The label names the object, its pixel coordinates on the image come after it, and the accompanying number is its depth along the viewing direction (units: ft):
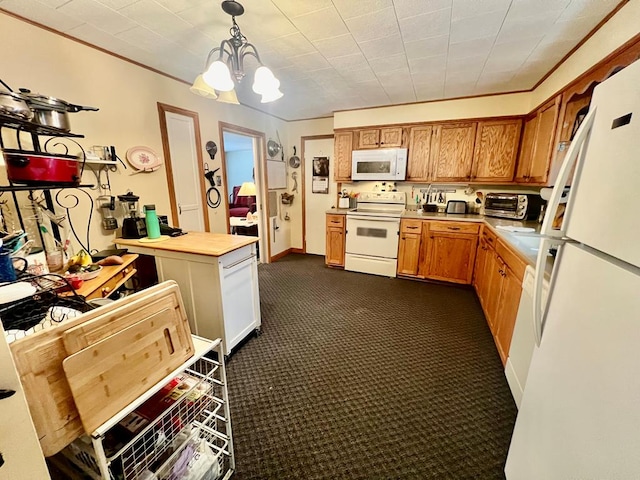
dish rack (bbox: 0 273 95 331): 2.82
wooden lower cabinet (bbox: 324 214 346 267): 13.09
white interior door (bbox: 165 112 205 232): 8.88
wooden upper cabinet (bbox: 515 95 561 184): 7.79
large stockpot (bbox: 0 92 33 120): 3.52
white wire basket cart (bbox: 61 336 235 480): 2.58
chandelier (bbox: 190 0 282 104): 5.06
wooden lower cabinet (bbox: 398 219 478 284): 10.64
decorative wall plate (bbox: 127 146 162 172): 7.52
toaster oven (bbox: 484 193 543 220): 9.48
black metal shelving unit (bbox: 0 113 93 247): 3.80
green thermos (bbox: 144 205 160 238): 6.86
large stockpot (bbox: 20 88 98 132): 4.23
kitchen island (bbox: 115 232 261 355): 6.20
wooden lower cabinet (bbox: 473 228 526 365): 5.92
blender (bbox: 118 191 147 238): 7.11
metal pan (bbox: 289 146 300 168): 15.35
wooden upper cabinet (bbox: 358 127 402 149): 12.09
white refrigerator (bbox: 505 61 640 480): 1.93
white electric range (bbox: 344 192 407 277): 11.88
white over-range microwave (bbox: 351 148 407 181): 12.00
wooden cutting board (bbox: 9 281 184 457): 2.01
